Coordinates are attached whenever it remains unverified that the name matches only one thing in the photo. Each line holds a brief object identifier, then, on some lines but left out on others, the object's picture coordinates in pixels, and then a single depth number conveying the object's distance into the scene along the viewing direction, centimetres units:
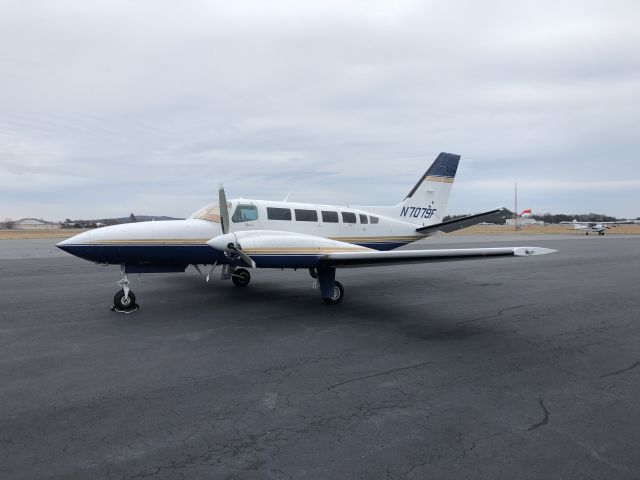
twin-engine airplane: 859
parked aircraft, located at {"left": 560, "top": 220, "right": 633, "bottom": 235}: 5747
